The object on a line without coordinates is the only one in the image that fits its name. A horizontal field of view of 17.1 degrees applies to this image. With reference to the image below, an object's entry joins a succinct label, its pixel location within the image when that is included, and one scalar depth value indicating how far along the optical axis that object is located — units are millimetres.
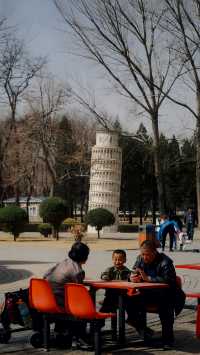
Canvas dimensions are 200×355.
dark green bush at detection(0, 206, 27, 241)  31344
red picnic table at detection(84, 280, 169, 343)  7285
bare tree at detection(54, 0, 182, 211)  27194
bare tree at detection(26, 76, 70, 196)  50438
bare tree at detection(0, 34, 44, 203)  48653
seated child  8172
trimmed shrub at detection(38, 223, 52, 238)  36000
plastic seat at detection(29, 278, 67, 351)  7285
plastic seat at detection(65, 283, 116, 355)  6875
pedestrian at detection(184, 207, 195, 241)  32344
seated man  7574
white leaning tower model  40125
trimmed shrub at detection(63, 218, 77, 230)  35434
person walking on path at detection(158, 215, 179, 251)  24516
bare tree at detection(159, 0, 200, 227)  24766
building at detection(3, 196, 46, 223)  79312
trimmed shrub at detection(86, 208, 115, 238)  34125
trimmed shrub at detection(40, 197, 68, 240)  32188
